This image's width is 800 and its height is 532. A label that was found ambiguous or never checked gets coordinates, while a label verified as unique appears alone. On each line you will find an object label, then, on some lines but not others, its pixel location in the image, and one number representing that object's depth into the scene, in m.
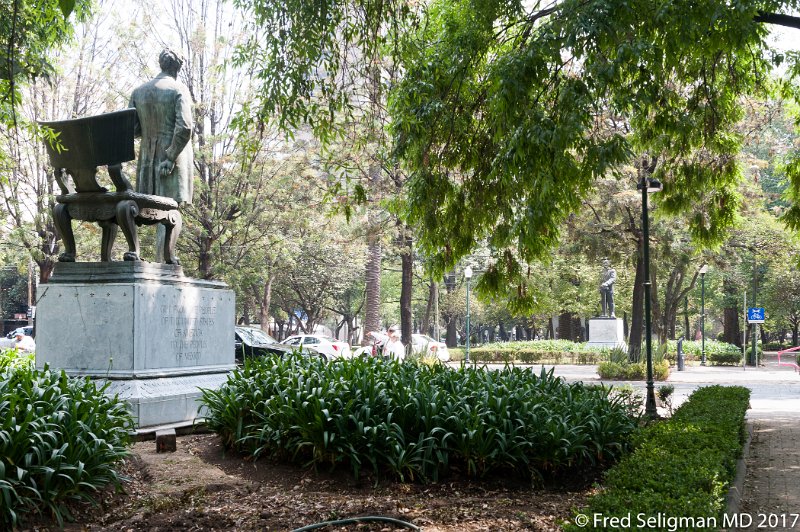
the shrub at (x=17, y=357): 12.85
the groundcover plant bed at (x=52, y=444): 5.20
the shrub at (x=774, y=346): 63.66
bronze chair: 8.92
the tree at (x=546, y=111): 6.33
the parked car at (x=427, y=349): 25.06
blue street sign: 33.56
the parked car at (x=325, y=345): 25.77
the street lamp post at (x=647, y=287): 12.46
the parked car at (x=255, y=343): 18.80
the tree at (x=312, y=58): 7.70
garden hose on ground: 5.09
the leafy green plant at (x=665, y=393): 13.31
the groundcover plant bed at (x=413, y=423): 6.79
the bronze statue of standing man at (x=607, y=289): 36.59
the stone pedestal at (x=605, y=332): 38.00
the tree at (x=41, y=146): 24.77
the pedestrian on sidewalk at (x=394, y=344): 17.67
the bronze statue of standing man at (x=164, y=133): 9.83
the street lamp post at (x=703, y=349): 34.56
